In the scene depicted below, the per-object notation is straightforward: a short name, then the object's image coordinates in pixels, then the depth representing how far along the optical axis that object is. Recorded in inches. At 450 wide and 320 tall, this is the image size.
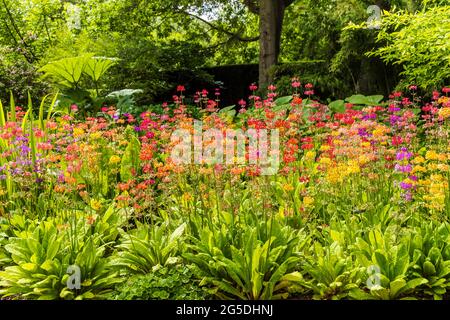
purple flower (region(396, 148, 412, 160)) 139.2
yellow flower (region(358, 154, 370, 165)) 130.0
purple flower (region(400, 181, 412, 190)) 127.2
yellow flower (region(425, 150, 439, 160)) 127.1
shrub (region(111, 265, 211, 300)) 111.0
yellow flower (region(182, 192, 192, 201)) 140.2
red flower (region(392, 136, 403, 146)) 146.0
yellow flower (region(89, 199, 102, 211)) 145.4
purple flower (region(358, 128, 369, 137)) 156.6
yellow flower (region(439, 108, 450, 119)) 130.1
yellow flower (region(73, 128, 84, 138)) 160.6
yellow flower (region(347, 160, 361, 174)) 128.6
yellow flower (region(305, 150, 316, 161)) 168.2
